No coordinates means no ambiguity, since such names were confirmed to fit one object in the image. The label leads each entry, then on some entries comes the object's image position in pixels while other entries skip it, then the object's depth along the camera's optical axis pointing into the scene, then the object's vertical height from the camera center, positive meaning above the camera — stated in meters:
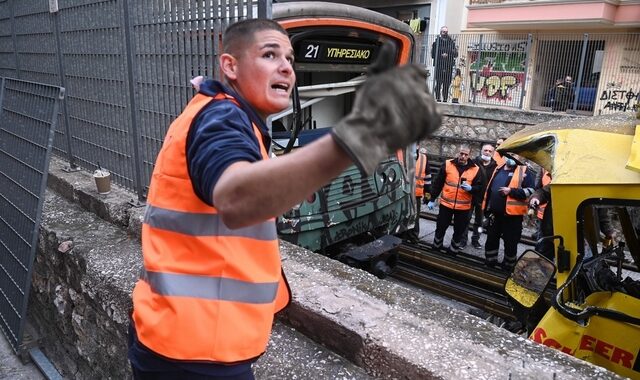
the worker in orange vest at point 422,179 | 8.96 -1.99
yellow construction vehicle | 2.46 -1.03
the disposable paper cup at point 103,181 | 3.91 -0.94
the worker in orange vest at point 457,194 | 7.77 -1.91
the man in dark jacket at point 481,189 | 7.88 -1.83
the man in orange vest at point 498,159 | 7.73 -1.36
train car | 4.93 -0.83
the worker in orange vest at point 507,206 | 7.22 -1.93
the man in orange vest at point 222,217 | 0.99 -0.39
